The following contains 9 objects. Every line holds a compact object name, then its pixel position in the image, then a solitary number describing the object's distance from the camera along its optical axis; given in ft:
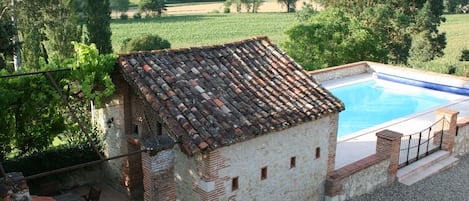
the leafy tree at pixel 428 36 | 117.29
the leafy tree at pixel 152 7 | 242.58
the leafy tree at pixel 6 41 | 54.98
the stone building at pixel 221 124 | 30.17
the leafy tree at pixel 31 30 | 89.15
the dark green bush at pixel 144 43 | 129.08
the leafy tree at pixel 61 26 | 101.30
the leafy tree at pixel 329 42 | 92.12
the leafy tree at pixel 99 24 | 107.55
